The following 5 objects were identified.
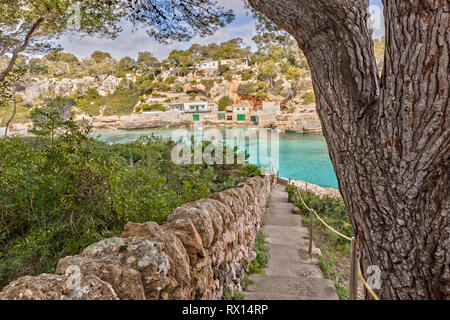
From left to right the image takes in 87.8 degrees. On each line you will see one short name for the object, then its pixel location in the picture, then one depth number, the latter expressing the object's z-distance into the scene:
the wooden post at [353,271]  1.72
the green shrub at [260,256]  3.29
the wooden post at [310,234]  3.68
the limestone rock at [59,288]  0.80
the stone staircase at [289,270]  2.52
